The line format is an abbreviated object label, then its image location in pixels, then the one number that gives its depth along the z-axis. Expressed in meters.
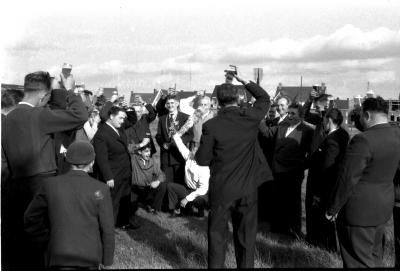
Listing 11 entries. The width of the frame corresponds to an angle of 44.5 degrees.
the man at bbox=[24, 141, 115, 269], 3.61
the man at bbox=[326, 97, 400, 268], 4.44
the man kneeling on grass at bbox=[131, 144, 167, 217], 8.73
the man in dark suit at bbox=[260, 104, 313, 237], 7.41
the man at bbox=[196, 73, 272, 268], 4.99
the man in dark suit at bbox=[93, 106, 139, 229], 7.23
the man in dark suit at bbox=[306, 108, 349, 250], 6.25
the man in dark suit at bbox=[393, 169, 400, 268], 5.08
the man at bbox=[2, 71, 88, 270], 4.50
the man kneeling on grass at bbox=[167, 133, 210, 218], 8.28
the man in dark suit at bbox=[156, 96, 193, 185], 8.98
